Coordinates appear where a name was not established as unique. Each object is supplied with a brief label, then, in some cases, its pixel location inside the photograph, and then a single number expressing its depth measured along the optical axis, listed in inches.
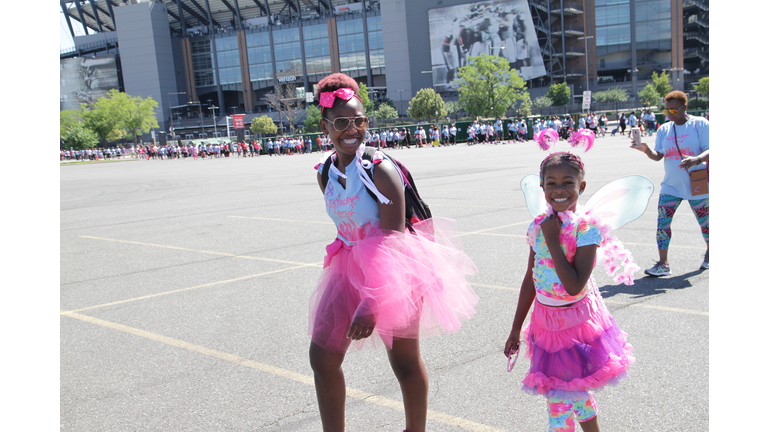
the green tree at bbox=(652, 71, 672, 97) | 3053.6
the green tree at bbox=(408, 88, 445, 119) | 3056.8
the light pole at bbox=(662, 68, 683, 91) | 3587.6
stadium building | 3587.6
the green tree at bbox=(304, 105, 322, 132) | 3181.6
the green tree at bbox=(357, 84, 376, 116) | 2972.9
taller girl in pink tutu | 104.8
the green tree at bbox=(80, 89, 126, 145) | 3329.2
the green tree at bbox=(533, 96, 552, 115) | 3176.7
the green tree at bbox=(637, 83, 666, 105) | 2940.5
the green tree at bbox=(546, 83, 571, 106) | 3213.6
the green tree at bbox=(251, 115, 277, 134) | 3553.2
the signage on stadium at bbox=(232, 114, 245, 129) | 2386.8
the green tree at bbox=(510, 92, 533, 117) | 2960.1
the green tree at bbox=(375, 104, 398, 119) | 3292.3
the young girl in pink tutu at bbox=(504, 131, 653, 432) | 97.5
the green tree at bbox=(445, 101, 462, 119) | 3275.1
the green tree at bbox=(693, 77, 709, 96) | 3037.4
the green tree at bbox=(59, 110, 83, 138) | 3223.7
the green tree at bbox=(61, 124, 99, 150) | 3031.5
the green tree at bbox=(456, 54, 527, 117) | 2847.0
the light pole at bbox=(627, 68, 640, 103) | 3553.2
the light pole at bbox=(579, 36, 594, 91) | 3543.6
